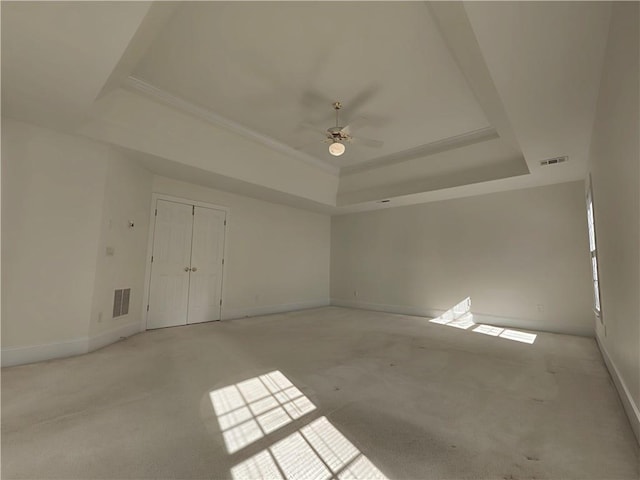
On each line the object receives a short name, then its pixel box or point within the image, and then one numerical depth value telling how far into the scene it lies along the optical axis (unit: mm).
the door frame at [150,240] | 4434
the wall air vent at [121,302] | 3803
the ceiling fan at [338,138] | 3389
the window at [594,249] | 3465
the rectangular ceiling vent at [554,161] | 3788
